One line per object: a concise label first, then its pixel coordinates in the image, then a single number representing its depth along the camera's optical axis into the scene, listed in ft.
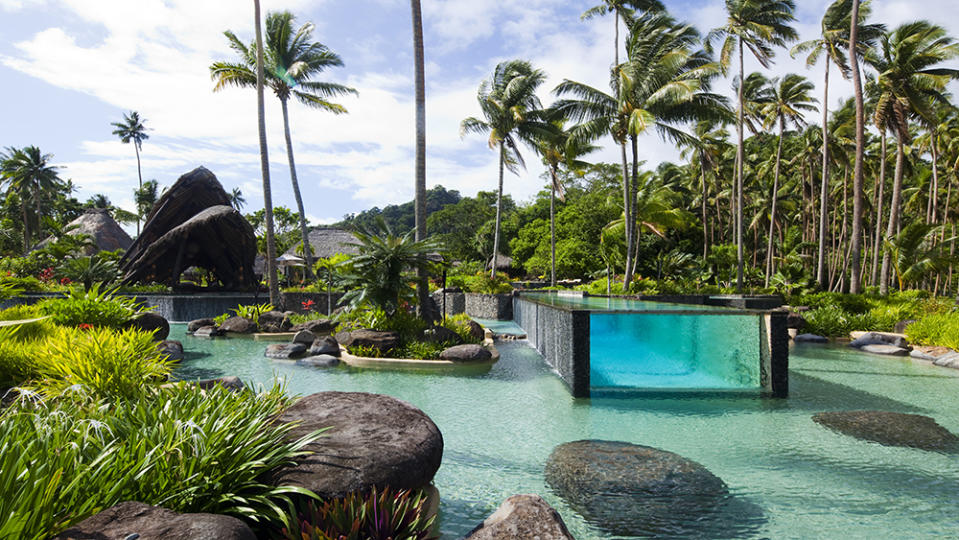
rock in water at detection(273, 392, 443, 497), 10.41
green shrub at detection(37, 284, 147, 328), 30.07
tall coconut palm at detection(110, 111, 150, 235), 187.73
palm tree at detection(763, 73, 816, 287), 91.97
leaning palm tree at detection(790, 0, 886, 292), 73.20
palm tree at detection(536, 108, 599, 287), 76.48
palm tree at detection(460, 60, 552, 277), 84.64
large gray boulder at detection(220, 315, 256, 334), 53.88
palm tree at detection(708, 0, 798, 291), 76.28
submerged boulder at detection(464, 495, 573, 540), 9.57
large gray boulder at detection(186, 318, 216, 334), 57.52
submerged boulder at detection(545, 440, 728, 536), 12.96
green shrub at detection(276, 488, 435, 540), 8.81
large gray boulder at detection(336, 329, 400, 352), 37.63
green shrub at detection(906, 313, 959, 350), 39.99
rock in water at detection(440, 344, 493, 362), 36.01
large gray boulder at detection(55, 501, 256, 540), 7.25
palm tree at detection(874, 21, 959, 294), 65.67
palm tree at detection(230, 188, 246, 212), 238.60
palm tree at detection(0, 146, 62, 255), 155.02
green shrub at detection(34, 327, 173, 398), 15.92
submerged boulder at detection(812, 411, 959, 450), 19.45
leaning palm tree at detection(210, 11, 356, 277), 75.33
